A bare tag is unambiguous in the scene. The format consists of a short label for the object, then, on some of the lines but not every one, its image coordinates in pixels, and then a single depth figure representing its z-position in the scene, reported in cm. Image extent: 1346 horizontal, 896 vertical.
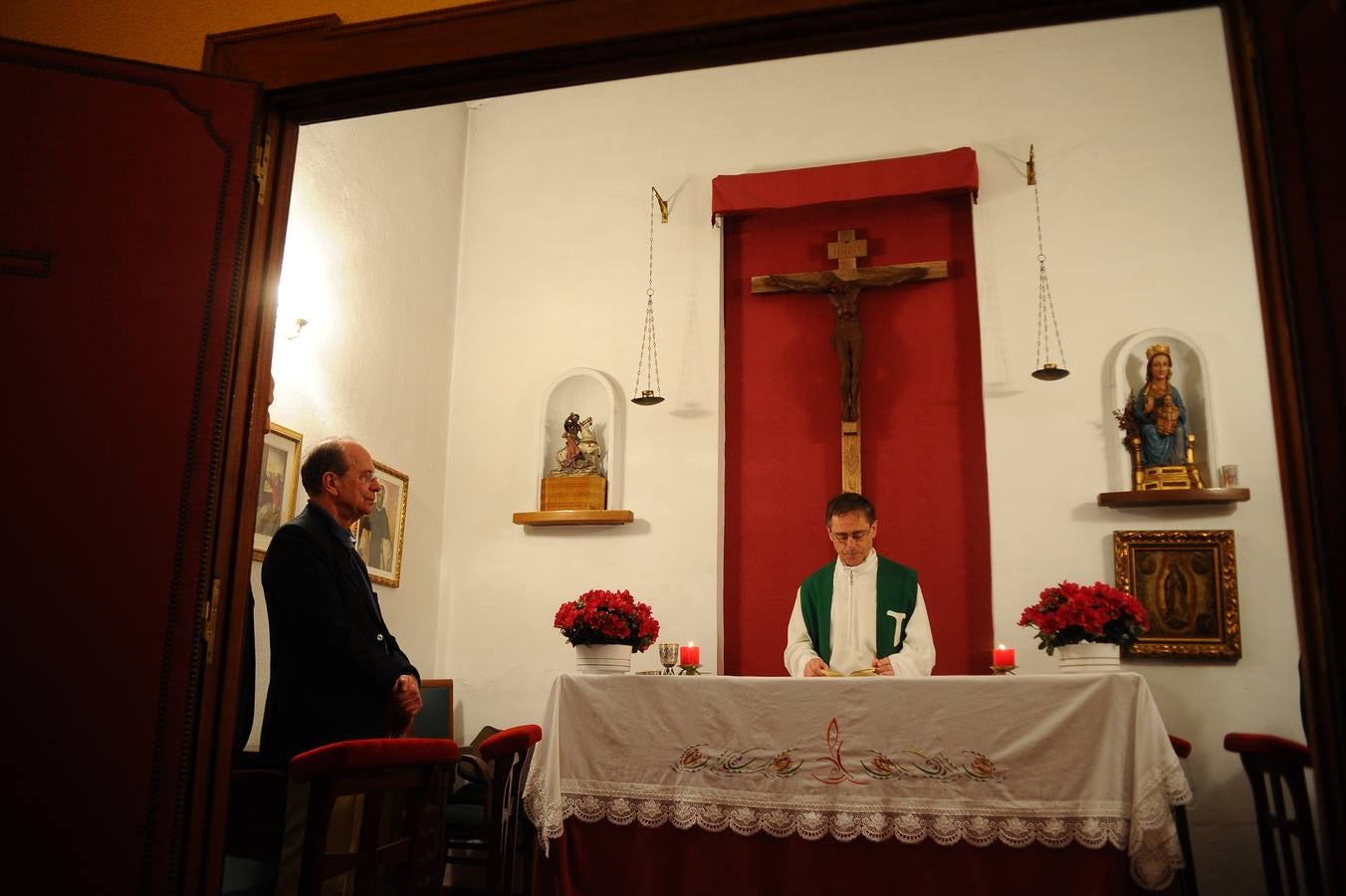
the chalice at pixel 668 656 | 484
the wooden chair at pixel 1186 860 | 457
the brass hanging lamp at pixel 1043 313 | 646
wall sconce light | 552
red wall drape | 645
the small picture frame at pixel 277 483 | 521
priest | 517
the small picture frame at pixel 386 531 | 614
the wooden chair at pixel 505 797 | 344
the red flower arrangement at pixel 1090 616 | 426
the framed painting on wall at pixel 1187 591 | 582
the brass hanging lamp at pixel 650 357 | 705
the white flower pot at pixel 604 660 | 446
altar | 357
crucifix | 655
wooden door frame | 199
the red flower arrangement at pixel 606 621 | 450
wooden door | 229
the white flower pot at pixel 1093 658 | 429
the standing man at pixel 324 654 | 321
